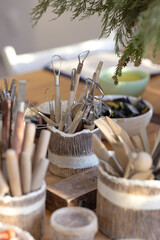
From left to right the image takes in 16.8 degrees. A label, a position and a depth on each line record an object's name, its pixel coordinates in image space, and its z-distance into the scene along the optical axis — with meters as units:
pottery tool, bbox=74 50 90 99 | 1.02
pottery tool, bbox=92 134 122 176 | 0.88
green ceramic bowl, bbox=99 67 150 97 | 1.60
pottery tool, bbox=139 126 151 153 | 0.92
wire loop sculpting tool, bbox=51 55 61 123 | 1.06
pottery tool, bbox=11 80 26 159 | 0.83
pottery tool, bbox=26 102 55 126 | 1.06
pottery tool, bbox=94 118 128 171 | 0.86
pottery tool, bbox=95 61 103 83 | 1.04
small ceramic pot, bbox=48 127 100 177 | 1.03
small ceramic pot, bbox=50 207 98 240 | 0.78
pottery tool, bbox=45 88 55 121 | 1.08
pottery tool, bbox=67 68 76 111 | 1.03
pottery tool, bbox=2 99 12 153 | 0.84
